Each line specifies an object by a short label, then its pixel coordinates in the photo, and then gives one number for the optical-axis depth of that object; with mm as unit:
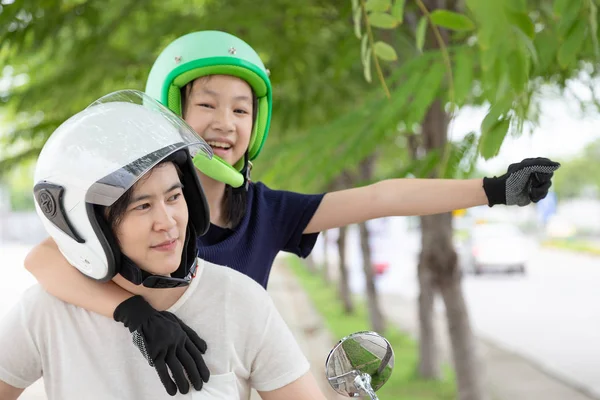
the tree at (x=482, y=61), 1422
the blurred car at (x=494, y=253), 26197
